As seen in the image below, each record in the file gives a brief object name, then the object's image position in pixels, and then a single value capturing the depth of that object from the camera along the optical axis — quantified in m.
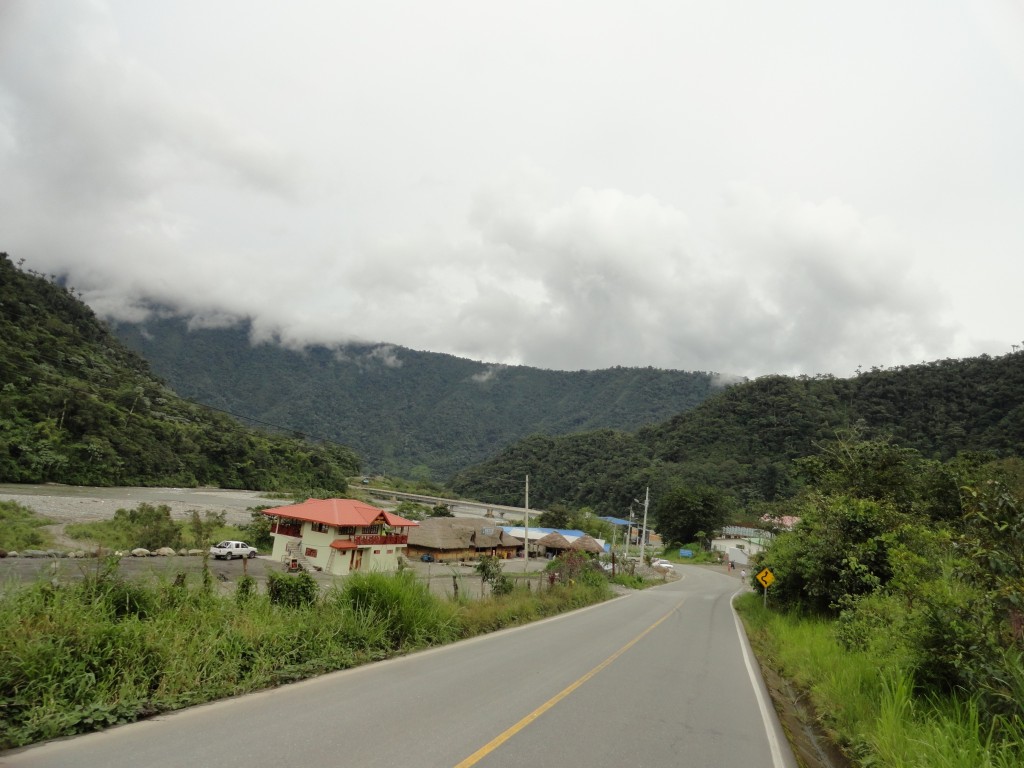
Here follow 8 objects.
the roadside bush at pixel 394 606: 9.87
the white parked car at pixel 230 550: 36.47
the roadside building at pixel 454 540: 57.06
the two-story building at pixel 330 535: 37.16
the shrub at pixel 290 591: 9.13
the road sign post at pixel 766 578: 22.27
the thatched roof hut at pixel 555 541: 70.25
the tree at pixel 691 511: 90.12
